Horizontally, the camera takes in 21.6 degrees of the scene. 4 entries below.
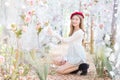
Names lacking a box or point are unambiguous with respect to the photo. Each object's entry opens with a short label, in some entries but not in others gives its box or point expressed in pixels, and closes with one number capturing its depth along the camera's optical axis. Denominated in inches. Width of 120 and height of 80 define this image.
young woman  125.4
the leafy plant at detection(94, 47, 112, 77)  117.1
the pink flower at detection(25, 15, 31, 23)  100.0
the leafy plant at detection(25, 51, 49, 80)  104.0
